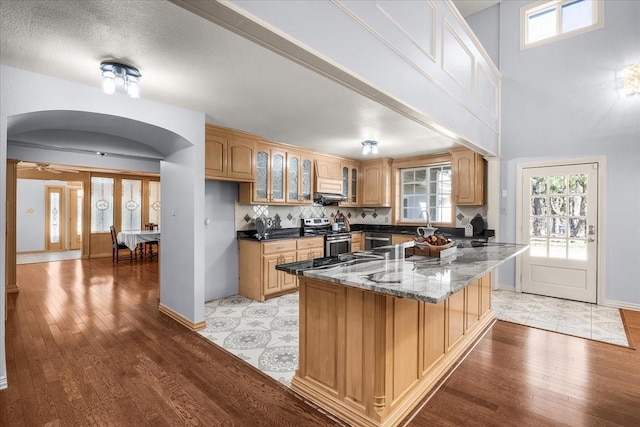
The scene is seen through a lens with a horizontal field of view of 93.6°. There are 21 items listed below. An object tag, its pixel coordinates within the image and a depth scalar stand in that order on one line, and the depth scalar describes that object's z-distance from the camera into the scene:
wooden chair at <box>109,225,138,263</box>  7.37
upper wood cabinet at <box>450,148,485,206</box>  4.84
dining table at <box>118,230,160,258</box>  7.18
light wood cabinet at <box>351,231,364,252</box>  5.90
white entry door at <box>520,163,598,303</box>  4.21
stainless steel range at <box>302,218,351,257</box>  5.25
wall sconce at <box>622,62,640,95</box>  3.81
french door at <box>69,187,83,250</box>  9.59
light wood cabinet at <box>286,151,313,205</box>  5.00
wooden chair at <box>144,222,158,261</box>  8.33
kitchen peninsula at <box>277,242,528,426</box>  1.73
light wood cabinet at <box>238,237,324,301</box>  4.26
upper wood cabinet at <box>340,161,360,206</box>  5.98
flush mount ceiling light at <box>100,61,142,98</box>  2.12
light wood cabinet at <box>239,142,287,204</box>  4.46
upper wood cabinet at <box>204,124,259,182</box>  3.73
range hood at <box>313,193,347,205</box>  5.34
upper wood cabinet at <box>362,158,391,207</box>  5.98
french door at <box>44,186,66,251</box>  9.21
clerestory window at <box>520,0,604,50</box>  4.15
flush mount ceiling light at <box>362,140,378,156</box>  4.48
